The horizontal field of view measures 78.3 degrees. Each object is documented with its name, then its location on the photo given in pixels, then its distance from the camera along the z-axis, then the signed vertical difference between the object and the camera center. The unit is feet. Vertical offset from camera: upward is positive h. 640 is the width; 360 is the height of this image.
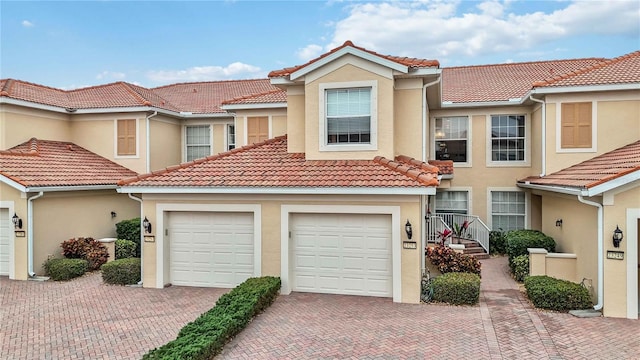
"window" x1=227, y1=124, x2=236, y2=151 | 66.28 +6.71
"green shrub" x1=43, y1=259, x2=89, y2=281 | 41.19 -9.66
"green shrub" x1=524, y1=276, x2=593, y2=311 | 30.66 -9.50
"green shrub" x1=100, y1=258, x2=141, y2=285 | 38.37 -9.38
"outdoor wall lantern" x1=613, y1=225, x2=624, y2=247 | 28.86 -4.45
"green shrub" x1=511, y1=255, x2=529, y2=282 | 39.73 -9.33
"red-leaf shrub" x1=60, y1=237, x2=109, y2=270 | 44.86 -8.62
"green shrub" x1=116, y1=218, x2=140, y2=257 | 51.83 -7.08
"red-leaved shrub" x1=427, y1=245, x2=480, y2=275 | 36.70 -8.04
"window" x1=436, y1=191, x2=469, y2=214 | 60.58 -4.00
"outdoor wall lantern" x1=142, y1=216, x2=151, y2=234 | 37.58 -4.62
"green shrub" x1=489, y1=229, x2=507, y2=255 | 55.36 -9.65
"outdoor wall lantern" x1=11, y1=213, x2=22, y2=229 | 41.70 -4.66
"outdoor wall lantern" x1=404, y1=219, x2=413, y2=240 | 32.23 -4.38
